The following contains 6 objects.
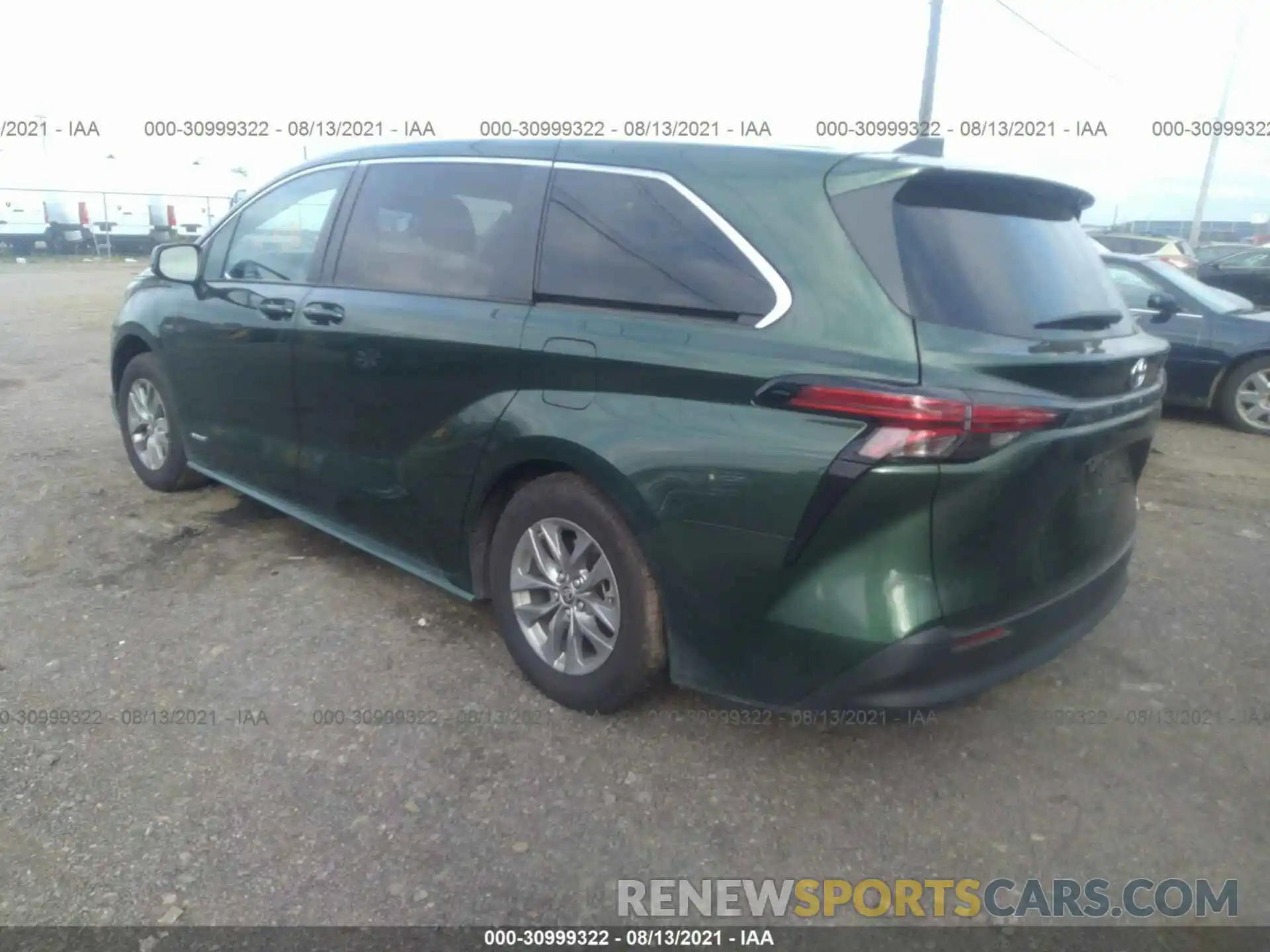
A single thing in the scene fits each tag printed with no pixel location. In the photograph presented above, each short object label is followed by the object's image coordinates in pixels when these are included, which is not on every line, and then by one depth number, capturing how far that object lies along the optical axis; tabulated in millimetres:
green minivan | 2490
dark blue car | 7883
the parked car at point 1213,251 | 23638
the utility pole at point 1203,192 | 30422
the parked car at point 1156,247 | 17670
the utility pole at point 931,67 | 15766
